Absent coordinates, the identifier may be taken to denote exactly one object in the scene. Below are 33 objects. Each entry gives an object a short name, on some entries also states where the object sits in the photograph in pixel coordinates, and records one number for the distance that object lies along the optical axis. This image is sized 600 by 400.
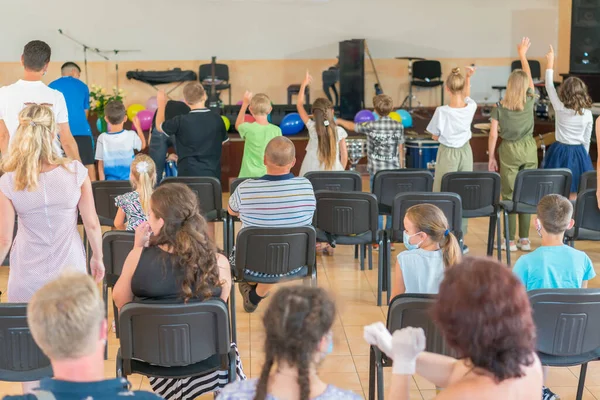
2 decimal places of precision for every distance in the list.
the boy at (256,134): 6.20
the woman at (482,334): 1.97
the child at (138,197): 4.79
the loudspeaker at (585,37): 11.30
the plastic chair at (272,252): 4.44
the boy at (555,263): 3.54
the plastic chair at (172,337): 3.11
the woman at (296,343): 1.92
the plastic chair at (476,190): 5.79
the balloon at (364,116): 10.66
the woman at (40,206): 3.39
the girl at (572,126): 6.42
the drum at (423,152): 8.45
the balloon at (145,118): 11.01
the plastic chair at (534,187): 5.75
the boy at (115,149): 6.71
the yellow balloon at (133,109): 12.12
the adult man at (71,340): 1.85
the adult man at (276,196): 4.65
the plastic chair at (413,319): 3.23
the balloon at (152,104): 12.44
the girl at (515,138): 6.54
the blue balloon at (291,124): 10.30
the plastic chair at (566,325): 3.19
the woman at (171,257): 3.20
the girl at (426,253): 3.61
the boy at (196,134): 6.11
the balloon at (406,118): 10.89
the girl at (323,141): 6.43
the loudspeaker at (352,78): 12.21
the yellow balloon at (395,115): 10.19
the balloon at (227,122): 10.30
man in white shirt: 4.84
